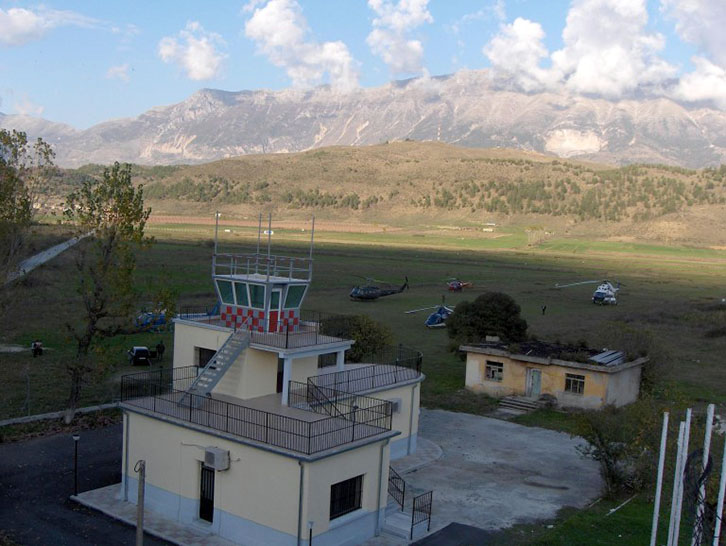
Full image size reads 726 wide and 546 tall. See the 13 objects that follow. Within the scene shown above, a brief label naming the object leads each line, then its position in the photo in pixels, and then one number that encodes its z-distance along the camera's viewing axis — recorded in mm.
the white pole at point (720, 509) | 11703
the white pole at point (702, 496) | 12523
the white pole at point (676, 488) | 12805
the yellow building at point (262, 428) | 17828
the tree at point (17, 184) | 26609
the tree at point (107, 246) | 26875
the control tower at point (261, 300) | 22156
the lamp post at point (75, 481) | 20906
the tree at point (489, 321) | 41688
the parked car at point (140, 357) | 37438
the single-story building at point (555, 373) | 33031
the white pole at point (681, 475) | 12703
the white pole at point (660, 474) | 13852
